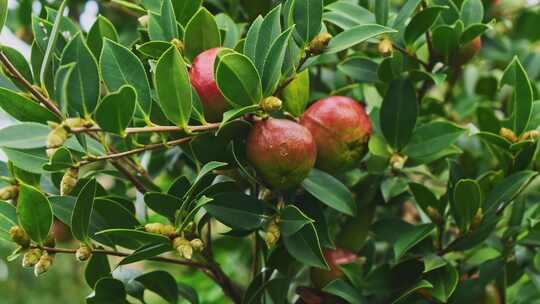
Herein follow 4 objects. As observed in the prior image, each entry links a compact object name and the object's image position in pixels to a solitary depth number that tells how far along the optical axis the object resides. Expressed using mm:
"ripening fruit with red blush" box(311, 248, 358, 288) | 826
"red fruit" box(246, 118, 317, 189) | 736
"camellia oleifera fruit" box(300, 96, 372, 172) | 785
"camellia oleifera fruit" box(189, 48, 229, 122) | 746
